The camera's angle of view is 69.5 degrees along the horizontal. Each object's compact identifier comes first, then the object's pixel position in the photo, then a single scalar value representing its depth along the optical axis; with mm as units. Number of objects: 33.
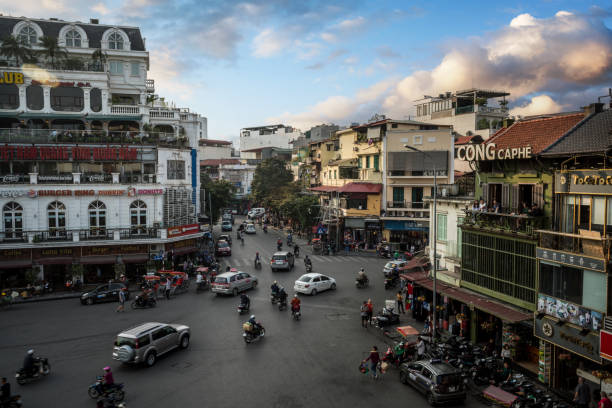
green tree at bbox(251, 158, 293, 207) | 79644
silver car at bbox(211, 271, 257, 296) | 30062
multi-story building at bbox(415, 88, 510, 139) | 58781
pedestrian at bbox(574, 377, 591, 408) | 14493
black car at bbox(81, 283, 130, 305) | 29406
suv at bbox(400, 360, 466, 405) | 15297
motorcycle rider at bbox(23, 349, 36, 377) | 16859
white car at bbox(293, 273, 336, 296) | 30438
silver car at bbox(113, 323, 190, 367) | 17875
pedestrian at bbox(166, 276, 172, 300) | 30562
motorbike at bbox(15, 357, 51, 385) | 16766
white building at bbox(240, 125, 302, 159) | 123438
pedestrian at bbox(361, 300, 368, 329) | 23852
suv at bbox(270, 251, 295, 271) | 38375
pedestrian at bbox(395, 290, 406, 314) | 26828
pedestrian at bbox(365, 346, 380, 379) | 17188
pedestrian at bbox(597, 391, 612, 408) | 13320
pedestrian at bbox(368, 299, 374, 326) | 23828
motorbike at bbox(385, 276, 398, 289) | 32688
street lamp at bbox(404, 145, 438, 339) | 21250
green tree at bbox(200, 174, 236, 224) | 62700
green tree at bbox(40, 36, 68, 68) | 39128
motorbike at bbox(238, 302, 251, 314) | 25831
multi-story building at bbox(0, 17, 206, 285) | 34438
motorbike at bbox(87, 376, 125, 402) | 14844
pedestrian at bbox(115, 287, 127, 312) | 26969
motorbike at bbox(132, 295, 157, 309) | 27938
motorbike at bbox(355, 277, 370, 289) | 32781
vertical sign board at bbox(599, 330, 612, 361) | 14016
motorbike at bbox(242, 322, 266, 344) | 20891
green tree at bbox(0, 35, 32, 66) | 38500
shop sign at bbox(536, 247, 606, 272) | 14602
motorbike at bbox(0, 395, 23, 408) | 14407
